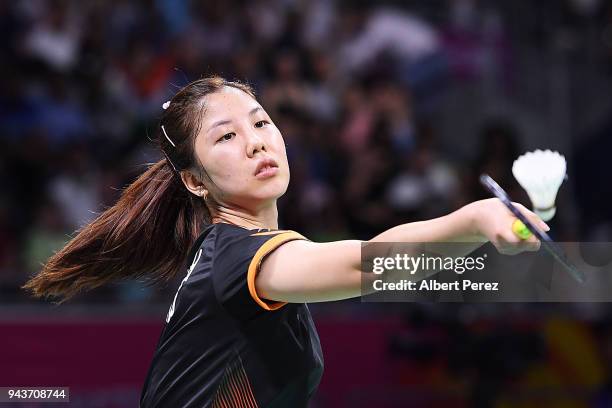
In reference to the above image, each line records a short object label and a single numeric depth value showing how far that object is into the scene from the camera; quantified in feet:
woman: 14.99
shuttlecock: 13.53
